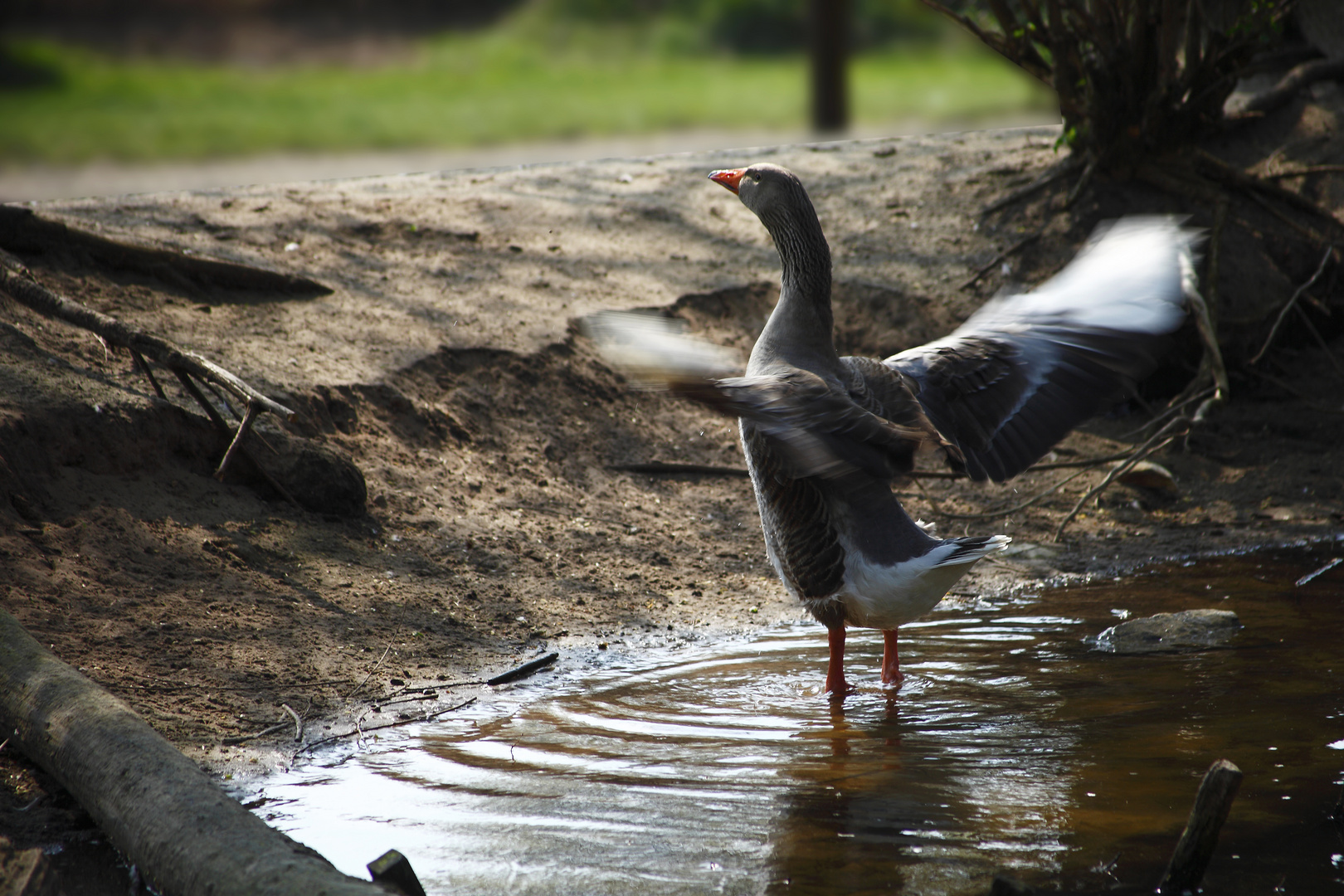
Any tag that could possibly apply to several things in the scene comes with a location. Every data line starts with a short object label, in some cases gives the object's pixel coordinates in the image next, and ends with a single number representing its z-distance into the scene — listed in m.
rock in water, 9.75
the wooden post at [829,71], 31.14
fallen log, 5.36
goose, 8.47
